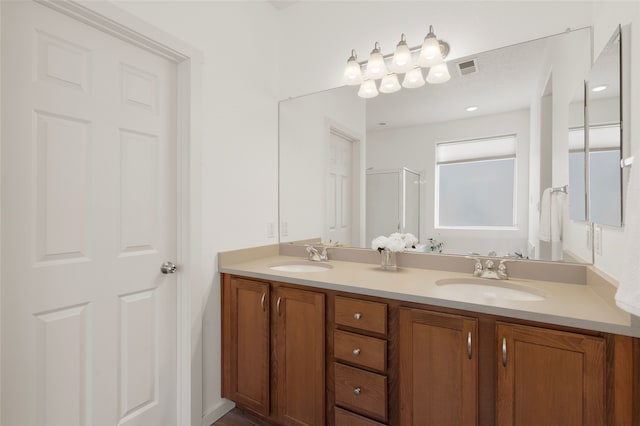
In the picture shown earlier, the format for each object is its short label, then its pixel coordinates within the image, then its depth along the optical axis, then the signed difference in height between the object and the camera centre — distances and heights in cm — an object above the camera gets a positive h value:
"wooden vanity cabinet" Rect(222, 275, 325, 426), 150 -75
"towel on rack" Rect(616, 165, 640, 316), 72 -11
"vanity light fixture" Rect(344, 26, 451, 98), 173 +89
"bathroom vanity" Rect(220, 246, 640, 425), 96 -54
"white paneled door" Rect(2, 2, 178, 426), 115 -7
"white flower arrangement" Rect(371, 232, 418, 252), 177 -18
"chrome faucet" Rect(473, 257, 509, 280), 154 -30
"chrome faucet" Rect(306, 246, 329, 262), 212 -31
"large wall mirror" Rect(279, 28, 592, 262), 154 +34
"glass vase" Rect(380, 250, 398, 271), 179 -29
